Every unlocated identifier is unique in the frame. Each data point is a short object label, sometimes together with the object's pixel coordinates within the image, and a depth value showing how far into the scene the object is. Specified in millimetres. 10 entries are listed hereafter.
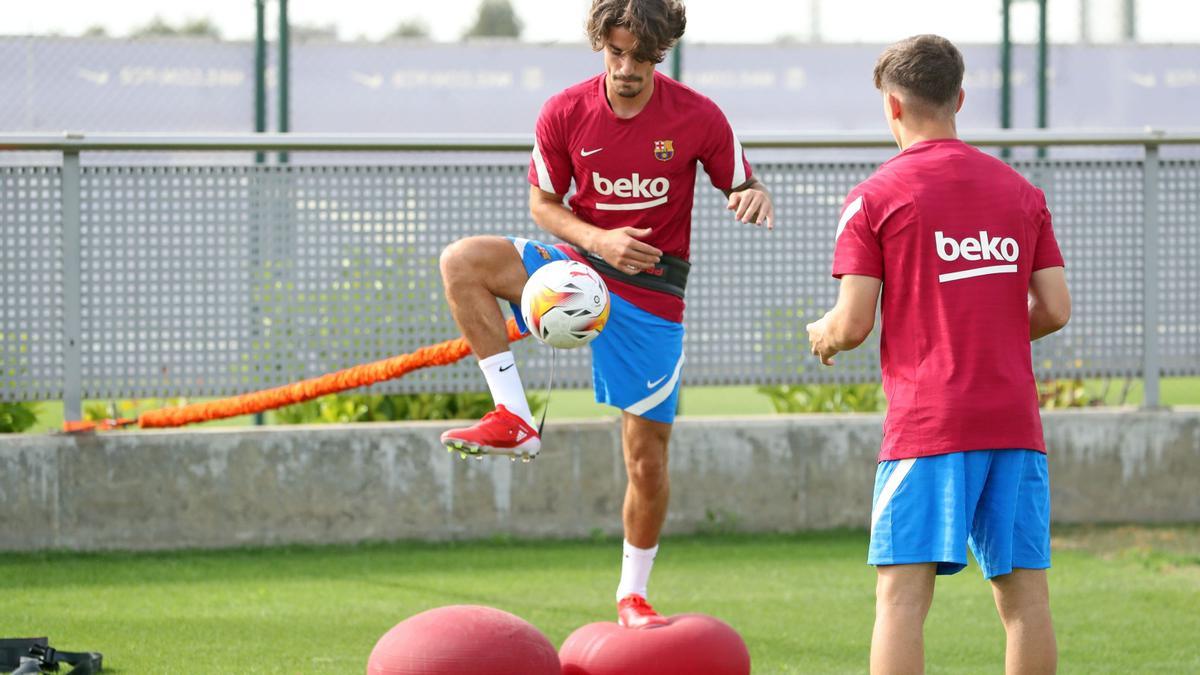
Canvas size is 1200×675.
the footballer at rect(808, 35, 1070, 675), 7957
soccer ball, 10570
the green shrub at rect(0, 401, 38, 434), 17458
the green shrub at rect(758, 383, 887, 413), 19344
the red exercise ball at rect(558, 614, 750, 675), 10016
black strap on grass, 10422
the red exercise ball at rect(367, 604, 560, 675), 9047
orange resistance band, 16828
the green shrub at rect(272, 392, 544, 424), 18266
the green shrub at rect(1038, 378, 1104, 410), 19281
